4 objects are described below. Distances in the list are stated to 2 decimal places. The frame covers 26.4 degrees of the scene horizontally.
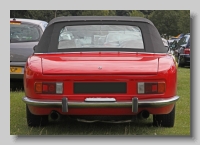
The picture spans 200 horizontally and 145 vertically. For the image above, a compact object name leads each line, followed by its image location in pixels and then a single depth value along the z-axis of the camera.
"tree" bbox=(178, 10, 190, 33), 32.77
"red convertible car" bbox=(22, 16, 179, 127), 4.55
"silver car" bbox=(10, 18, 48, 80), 8.35
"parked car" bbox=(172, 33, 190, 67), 16.50
